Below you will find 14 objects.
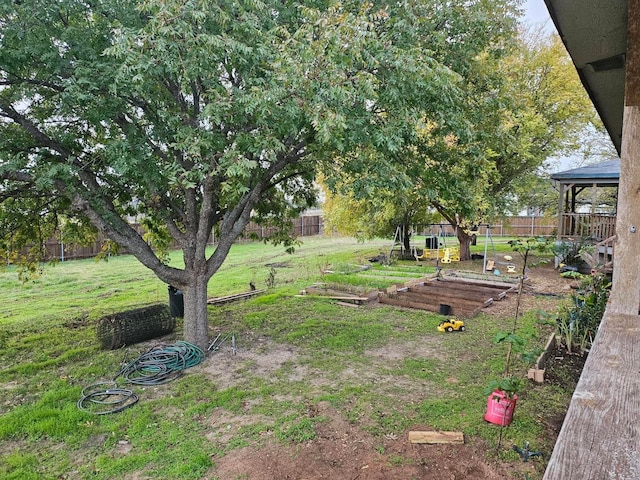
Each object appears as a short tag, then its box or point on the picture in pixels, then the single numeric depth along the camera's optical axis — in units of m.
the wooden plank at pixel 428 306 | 7.59
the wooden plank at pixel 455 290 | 9.01
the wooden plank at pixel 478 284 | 9.72
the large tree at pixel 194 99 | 3.96
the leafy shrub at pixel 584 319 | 5.16
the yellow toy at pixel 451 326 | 6.59
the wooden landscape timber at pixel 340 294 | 8.77
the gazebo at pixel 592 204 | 11.22
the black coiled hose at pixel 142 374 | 4.29
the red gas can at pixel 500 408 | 3.47
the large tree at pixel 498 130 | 5.83
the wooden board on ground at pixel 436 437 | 3.36
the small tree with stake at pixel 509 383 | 3.14
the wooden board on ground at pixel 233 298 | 9.05
